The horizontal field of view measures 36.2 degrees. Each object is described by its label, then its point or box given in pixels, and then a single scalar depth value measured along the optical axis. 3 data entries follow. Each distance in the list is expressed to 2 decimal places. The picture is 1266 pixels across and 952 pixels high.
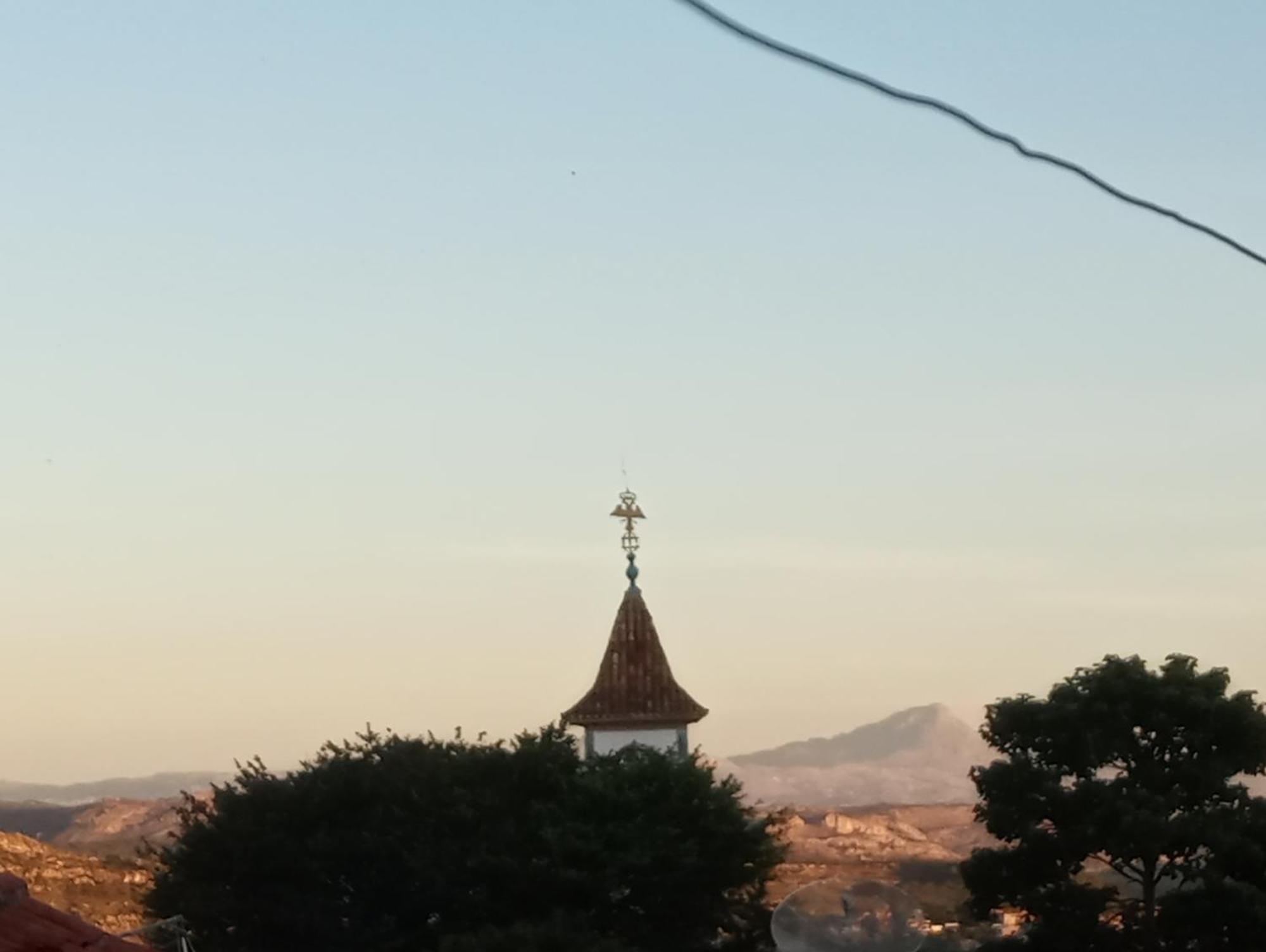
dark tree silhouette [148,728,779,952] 43.66
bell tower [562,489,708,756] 50.75
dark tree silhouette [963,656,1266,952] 42.88
